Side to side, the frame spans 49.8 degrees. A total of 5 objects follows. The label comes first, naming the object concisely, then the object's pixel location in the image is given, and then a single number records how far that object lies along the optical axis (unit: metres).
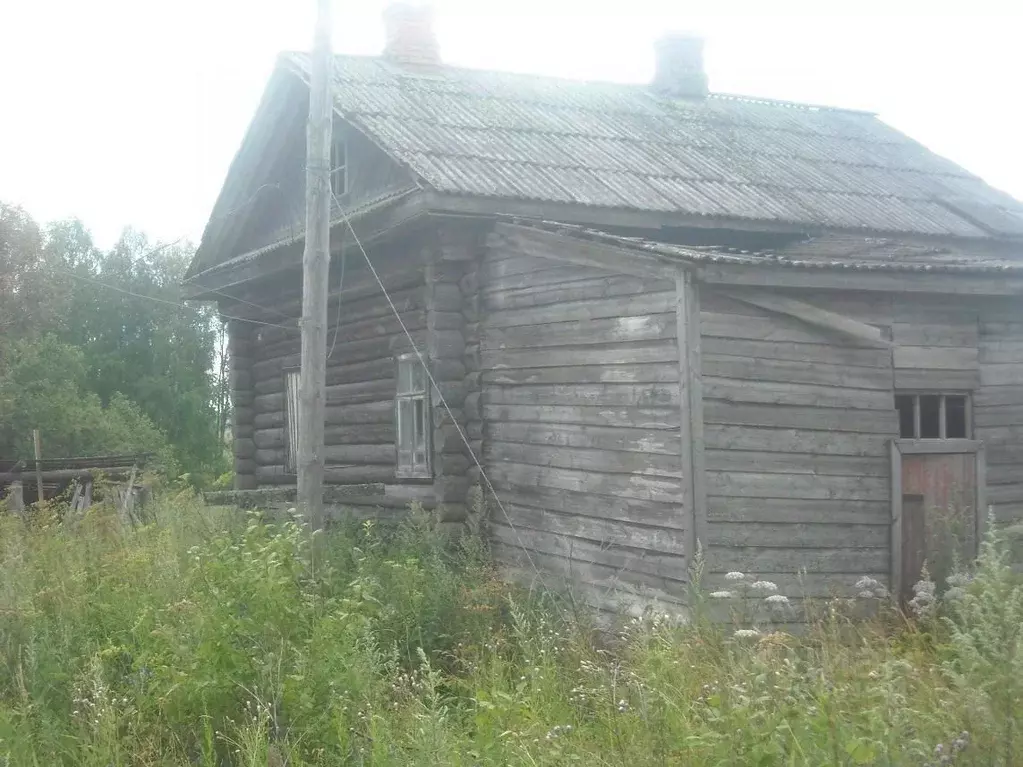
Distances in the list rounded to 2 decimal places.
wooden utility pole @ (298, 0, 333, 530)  8.38
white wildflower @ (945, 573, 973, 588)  6.25
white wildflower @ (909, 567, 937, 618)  5.84
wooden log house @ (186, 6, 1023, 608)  7.96
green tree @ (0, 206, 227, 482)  36.19
